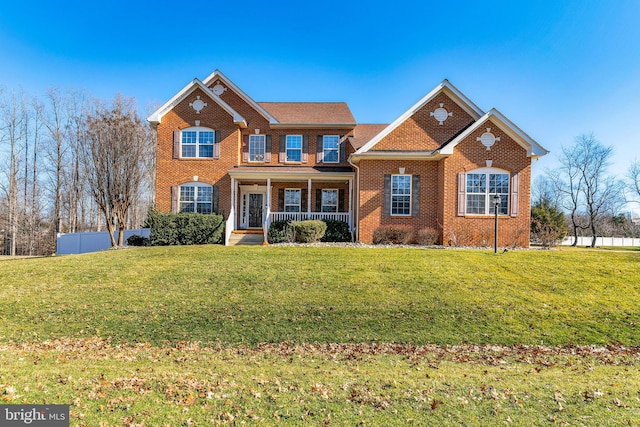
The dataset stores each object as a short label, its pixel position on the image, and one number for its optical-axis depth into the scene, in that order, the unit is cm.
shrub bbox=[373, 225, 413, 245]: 1545
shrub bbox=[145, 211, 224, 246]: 1572
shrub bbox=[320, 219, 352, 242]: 1627
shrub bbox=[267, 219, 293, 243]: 1554
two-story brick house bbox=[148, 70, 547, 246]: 1513
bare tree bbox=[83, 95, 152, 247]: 1619
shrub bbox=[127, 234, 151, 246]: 1652
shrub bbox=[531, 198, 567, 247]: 1559
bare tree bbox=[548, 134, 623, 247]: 3694
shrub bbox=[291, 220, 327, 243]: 1502
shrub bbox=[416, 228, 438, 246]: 1506
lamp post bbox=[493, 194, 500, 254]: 1279
